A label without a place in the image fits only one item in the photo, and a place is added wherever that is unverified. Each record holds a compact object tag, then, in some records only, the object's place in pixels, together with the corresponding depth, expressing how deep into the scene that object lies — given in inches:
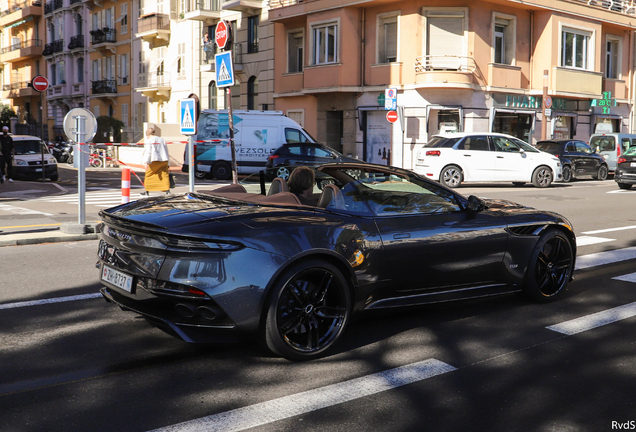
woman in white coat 535.2
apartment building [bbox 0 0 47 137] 2326.5
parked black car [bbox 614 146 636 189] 804.6
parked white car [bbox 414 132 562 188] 813.9
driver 216.2
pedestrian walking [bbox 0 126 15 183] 859.4
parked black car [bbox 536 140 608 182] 974.4
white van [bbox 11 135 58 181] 887.7
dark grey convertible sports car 162.2
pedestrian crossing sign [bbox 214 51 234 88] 448.8
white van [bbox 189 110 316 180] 954.1
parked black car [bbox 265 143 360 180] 887.1
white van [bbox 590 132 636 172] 1083.9
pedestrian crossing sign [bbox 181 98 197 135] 456.4
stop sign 469.4
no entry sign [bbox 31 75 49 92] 812.0
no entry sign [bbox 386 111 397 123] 967.0
